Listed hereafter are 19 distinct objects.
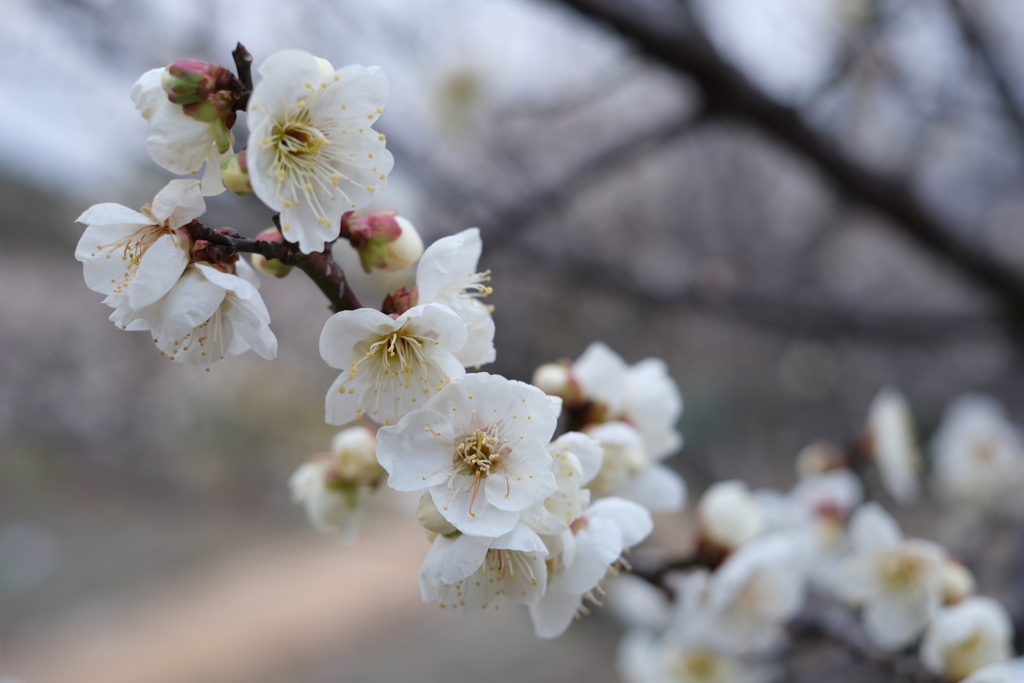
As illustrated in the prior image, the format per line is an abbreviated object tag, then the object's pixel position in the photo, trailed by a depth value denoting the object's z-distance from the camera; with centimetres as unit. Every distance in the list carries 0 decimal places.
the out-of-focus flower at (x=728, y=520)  31
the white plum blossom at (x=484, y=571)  24
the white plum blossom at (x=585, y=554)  25
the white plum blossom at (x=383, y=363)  24
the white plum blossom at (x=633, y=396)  28
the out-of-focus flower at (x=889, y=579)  31
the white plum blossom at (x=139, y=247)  23
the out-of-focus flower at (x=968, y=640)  29
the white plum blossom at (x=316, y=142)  24
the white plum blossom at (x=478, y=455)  24
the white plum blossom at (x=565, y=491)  24
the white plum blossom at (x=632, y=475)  27
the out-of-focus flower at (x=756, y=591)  30
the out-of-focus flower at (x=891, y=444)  42
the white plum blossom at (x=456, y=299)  24
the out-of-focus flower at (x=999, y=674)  27
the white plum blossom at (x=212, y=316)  24
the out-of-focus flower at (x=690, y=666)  37
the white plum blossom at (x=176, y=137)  24
